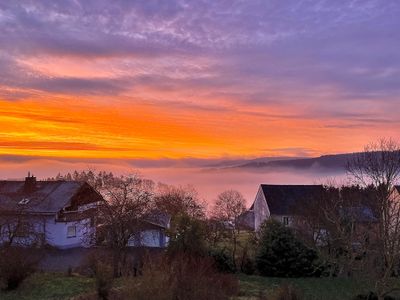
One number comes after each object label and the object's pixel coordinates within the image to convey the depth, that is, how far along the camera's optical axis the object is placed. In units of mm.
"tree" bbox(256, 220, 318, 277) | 28938
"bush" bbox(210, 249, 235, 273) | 28344
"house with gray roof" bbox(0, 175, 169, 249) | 32000
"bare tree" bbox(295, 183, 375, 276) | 21878
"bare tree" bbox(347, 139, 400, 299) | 17672
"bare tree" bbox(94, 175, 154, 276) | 25125
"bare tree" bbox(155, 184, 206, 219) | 44628
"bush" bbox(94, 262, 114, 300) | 15867
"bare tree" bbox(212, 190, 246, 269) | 43878
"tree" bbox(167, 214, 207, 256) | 25422
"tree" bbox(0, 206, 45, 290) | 18969
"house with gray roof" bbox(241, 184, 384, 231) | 46300
